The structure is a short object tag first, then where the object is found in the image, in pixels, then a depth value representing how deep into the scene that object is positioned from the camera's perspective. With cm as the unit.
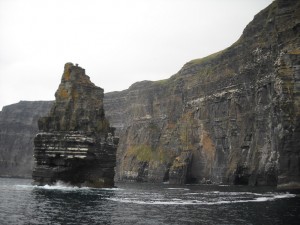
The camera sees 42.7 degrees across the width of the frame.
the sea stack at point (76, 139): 8138
